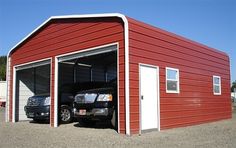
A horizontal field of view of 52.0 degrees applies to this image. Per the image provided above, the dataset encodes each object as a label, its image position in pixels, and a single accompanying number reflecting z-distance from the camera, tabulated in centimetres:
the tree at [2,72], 5806
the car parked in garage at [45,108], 1135
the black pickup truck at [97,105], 893
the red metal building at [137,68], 833
